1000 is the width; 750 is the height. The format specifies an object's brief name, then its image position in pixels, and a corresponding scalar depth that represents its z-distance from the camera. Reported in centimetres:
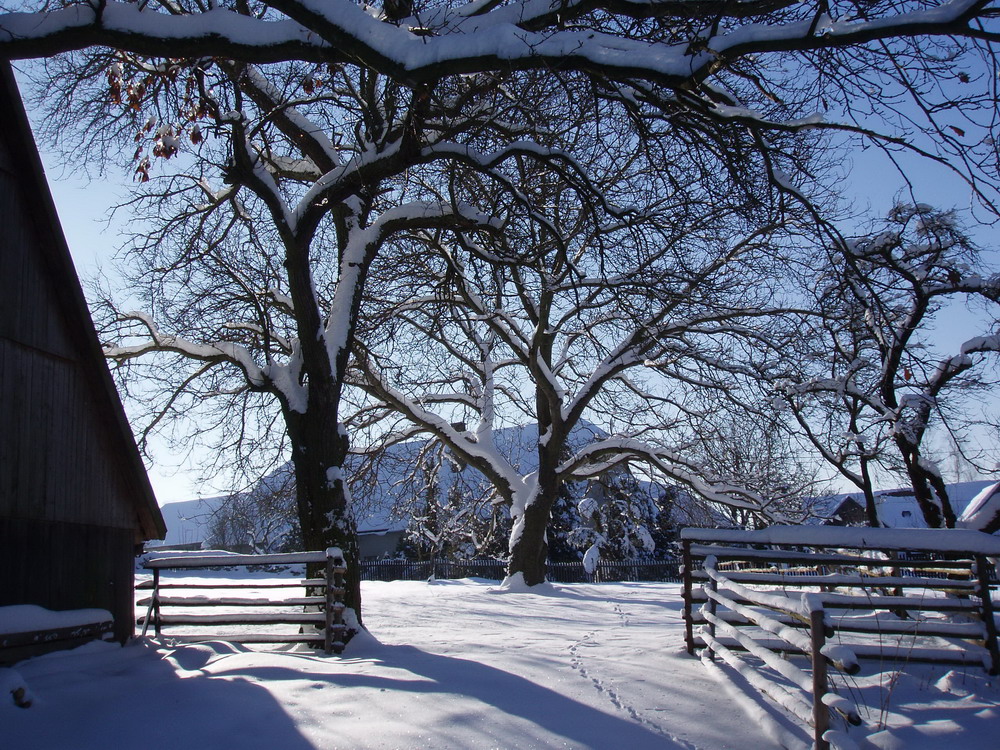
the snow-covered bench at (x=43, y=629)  768
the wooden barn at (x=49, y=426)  822
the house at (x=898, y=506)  4316
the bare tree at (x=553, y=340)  964
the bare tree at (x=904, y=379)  1050
